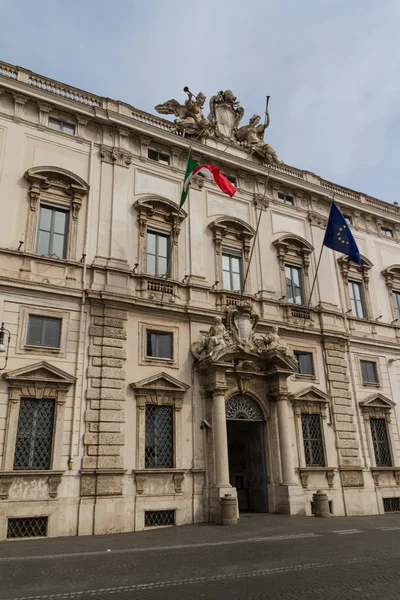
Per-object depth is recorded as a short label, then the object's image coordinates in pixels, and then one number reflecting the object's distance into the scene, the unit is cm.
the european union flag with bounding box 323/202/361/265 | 2081
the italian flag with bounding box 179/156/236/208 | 1884
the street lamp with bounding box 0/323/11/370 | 1466
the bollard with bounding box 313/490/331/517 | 1781
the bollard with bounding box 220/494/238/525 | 1555
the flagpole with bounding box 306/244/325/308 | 2195
